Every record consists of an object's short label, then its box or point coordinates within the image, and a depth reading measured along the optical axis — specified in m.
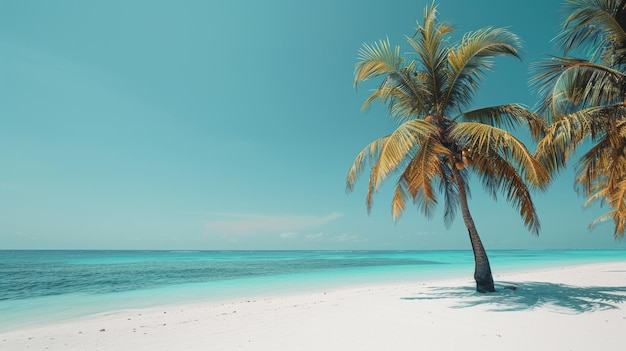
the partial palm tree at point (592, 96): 6.34
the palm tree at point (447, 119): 6.92
